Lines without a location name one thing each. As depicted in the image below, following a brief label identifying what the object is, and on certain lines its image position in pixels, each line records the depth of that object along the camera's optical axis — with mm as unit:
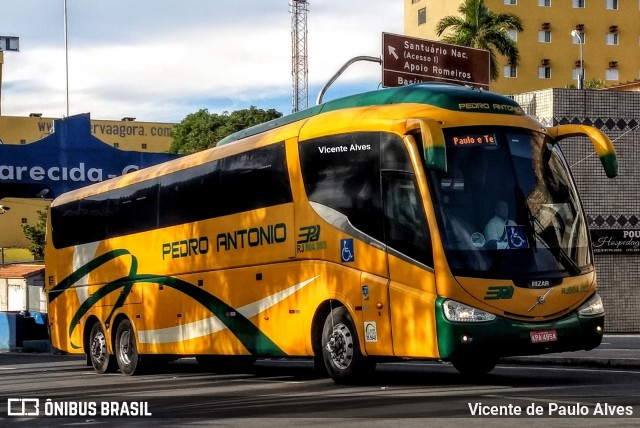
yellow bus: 14570
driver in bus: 14648
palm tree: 65250
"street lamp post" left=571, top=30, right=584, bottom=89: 41438
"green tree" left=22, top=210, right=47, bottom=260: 94875
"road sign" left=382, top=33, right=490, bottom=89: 34656
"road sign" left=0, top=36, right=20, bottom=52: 118312
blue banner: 31766
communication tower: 98650
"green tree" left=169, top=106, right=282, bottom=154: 96500
